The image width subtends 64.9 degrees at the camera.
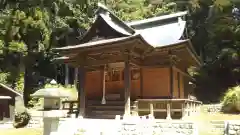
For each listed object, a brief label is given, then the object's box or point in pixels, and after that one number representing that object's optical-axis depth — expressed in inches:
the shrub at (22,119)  590.5
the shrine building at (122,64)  399.1
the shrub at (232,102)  514.6
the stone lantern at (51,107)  305.8
